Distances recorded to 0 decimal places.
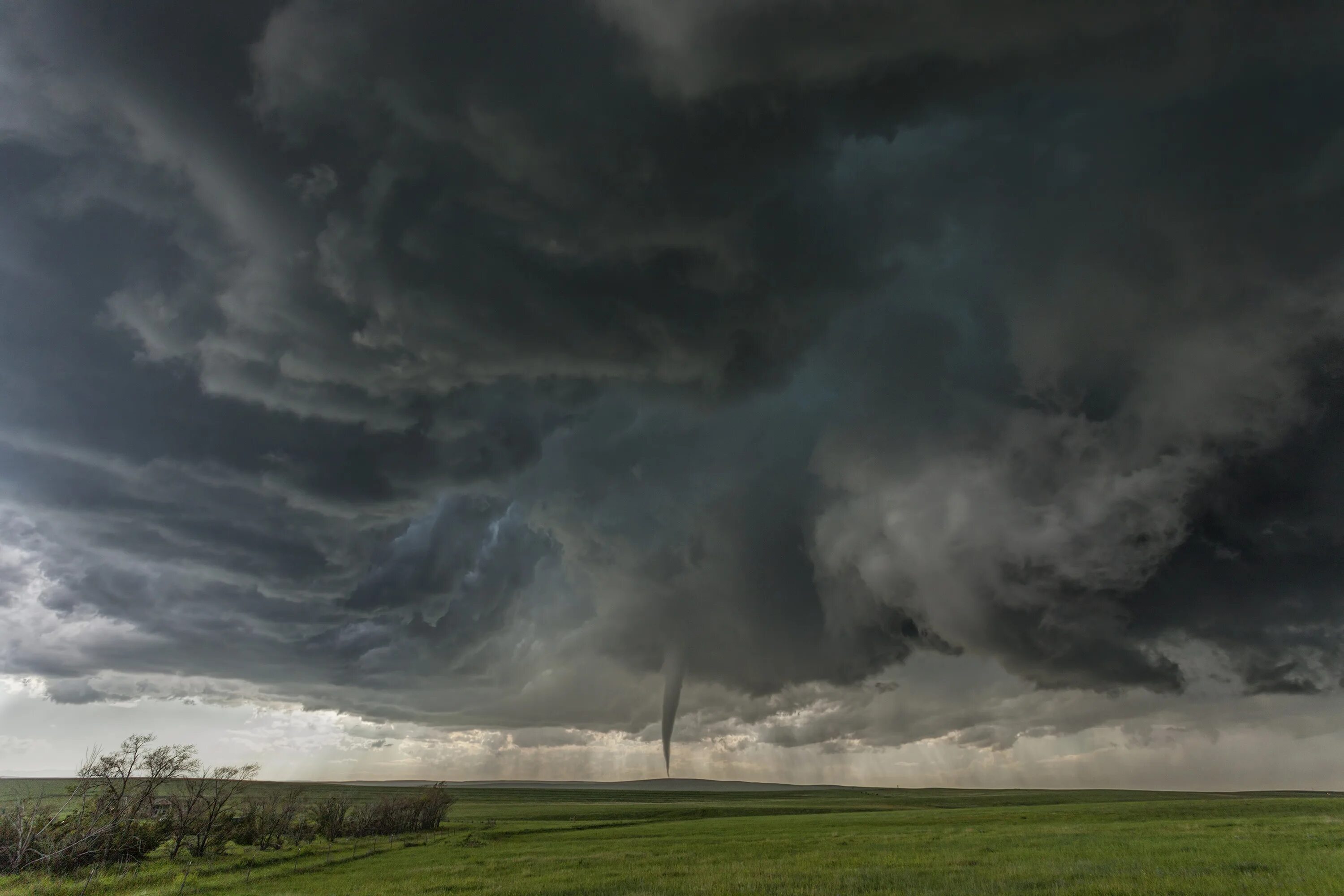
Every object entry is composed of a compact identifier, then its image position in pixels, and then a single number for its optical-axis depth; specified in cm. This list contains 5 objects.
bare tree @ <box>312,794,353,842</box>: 8969
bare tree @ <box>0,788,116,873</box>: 4891
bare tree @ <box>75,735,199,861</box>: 5409
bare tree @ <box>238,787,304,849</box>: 7825
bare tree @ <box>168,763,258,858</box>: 6338
